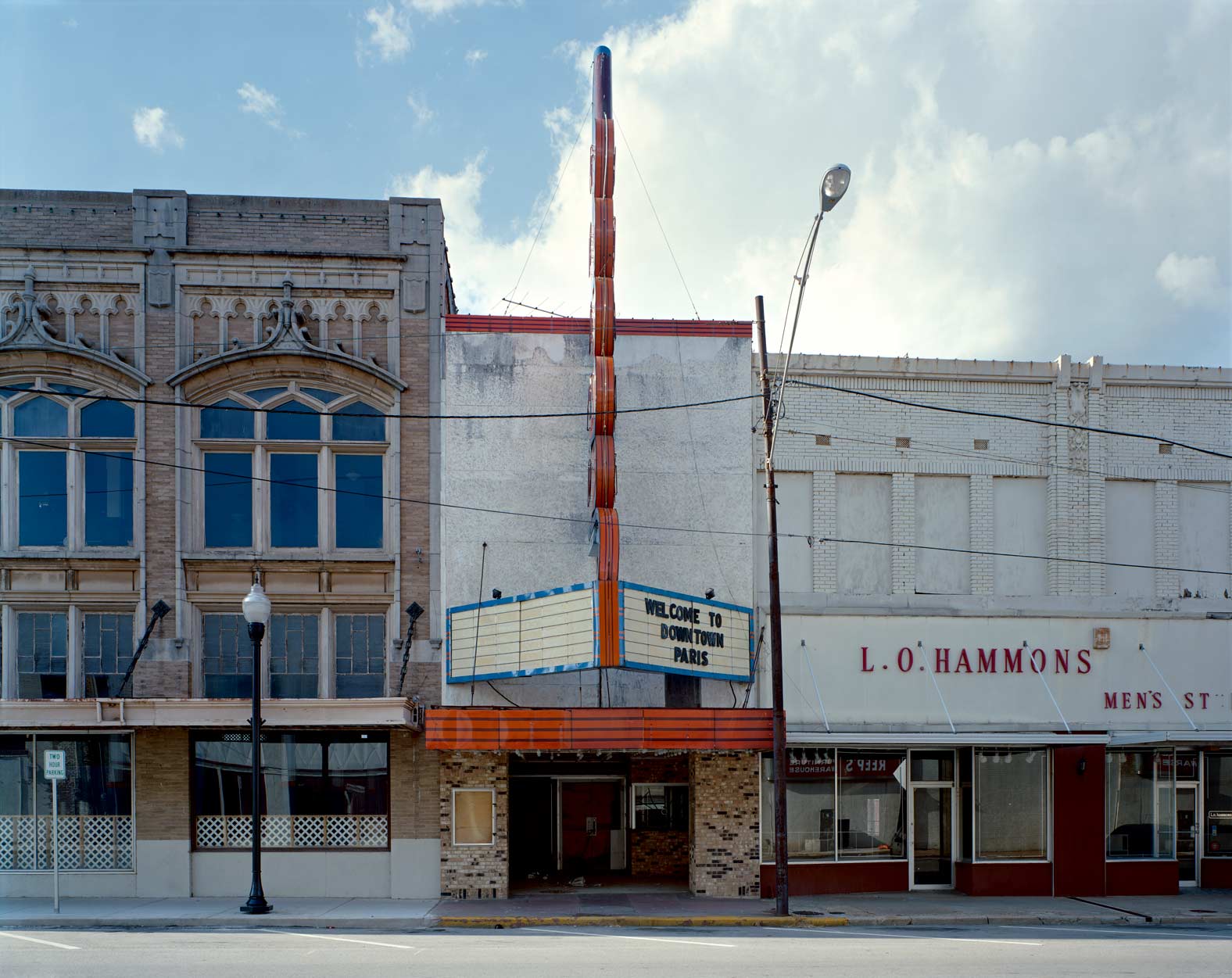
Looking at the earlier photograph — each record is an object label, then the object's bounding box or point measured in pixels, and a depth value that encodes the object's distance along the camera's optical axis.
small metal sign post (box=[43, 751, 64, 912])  17.62
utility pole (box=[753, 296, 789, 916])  17.33
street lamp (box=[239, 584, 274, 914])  17.34
